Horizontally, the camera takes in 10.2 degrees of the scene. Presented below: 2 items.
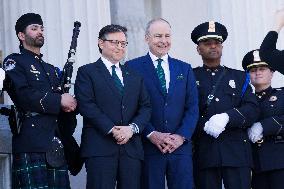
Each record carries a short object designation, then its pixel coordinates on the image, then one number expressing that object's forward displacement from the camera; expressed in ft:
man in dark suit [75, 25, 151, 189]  42.47
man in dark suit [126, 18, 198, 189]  44.23
